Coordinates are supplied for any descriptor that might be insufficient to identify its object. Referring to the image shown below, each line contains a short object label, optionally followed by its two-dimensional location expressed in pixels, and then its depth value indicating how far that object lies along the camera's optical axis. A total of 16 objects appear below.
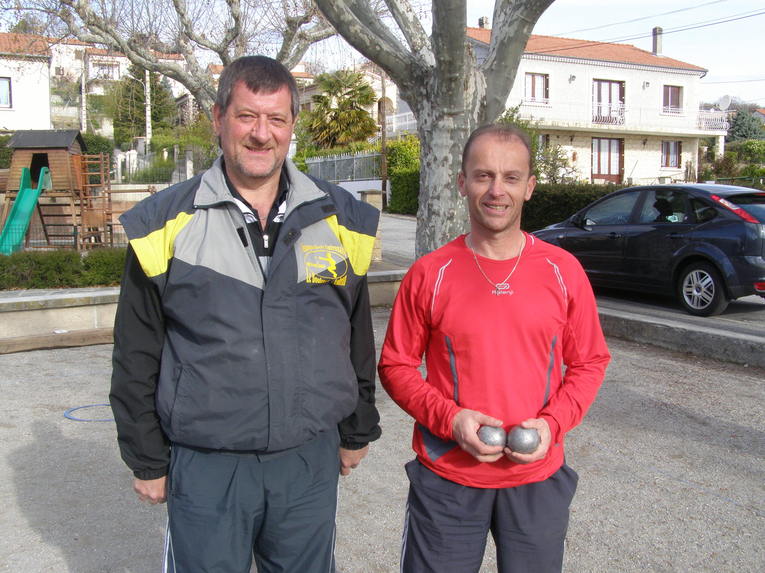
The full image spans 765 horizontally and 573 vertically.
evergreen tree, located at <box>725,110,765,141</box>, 56.28
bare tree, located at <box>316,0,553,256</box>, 7.04
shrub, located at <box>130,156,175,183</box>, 31.62
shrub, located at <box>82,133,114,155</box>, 39.03
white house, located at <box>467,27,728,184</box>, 38.53
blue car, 8.55
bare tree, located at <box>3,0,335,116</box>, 15.84
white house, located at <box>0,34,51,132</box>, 43.53
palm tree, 36.47
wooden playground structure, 17.66
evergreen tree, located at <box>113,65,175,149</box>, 46.66
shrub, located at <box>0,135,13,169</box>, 35.19
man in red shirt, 2.21
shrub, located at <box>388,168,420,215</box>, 27.06
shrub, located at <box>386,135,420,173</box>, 28.08
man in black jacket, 2.11
